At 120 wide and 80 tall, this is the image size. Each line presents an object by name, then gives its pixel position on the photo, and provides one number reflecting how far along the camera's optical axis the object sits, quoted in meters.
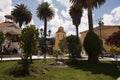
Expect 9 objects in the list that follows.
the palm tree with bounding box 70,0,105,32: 10.93
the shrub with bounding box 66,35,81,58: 10.82
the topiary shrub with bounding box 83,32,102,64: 10.02
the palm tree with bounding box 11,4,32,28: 21.43
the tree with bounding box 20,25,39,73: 5.99
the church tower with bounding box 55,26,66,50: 39.95
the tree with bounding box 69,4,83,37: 18.10
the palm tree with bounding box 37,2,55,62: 18.07
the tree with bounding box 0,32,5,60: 10.37
